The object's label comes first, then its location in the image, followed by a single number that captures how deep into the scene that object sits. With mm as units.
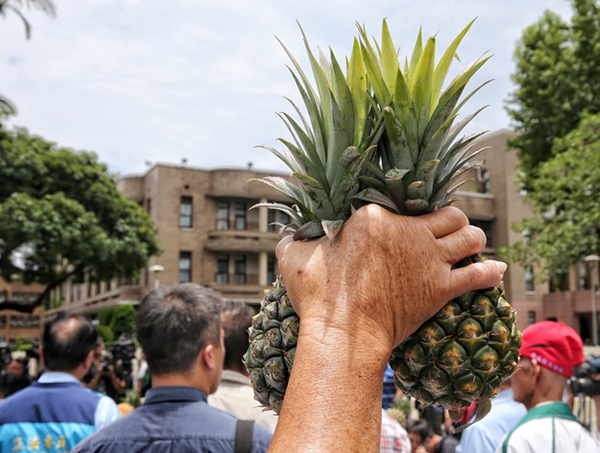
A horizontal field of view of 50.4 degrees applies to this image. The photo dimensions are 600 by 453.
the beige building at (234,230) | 42750
